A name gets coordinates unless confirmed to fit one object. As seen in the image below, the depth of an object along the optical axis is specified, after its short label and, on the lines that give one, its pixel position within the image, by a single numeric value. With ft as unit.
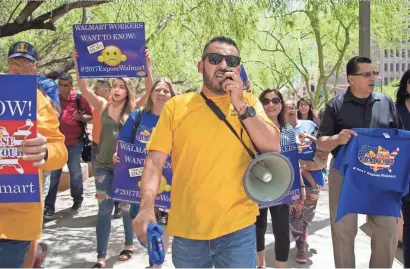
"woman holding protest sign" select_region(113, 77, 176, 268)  13.93
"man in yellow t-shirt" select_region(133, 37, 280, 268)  7.85
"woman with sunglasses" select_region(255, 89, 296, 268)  13.15
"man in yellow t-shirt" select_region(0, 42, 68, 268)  8.16
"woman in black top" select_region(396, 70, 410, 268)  12.59
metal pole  16.65
